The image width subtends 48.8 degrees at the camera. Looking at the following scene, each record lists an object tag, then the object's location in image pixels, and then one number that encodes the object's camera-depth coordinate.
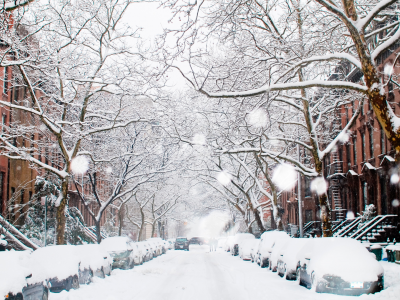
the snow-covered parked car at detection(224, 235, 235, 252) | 37.67
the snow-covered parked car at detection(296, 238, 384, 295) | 10.40
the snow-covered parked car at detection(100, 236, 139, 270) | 19.89
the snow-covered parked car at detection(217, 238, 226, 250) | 55.06
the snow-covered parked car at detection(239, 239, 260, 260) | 26.11
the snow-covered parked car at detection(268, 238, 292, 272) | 16.72
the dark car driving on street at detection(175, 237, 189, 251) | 46.75
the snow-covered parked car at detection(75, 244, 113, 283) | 14.04
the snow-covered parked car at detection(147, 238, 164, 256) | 31.81
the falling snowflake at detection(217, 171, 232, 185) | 35.35
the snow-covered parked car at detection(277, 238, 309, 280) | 14.05
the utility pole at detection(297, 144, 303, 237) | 24.17
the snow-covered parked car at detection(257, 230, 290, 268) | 19.21
